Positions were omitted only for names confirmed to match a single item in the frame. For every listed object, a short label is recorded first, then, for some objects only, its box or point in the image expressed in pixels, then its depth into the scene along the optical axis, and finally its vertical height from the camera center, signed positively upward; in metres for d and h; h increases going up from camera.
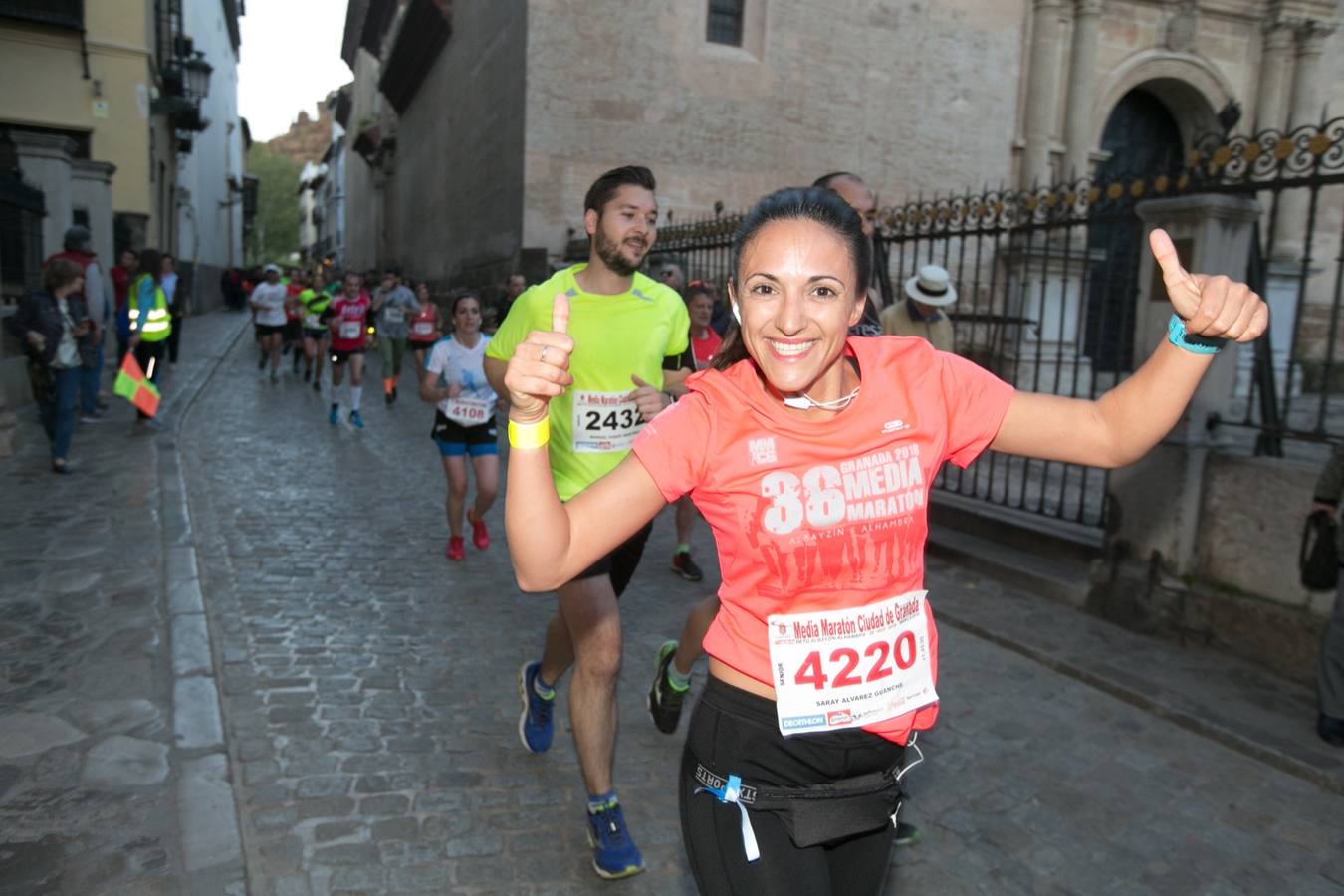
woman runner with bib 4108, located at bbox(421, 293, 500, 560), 7.36 -0.92
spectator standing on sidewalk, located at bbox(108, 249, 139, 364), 15.45 +0.05
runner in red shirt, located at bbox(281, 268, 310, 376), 19.73 -0.68
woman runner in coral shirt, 2.01 -0.40
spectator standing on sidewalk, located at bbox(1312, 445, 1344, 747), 4.61 -1.52
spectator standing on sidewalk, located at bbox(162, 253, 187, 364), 15.34 -0.22
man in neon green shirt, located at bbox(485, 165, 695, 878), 3.54 -0.21
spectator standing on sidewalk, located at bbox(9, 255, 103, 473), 9.23 -0.67
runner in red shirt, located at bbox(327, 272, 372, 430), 13.80 -0.48
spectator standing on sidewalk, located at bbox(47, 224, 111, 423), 10.88 +0.01
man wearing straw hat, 6.56 +0.02
